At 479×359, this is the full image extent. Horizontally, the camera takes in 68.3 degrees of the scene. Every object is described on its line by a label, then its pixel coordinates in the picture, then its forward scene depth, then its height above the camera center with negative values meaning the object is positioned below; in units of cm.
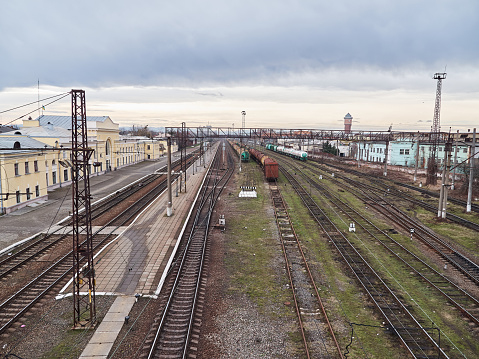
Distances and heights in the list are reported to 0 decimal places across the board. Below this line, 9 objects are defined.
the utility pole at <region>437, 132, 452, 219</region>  2767 -344
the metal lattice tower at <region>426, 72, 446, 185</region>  6506 +687
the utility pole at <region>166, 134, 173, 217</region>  2822 -481
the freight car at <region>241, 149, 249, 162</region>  7862 -444
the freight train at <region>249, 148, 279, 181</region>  4788 -441
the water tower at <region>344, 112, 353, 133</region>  19025 +1136
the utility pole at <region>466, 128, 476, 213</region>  2953 -450
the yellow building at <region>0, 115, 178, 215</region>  3110 -298
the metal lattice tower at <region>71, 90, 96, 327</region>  1270 -432
